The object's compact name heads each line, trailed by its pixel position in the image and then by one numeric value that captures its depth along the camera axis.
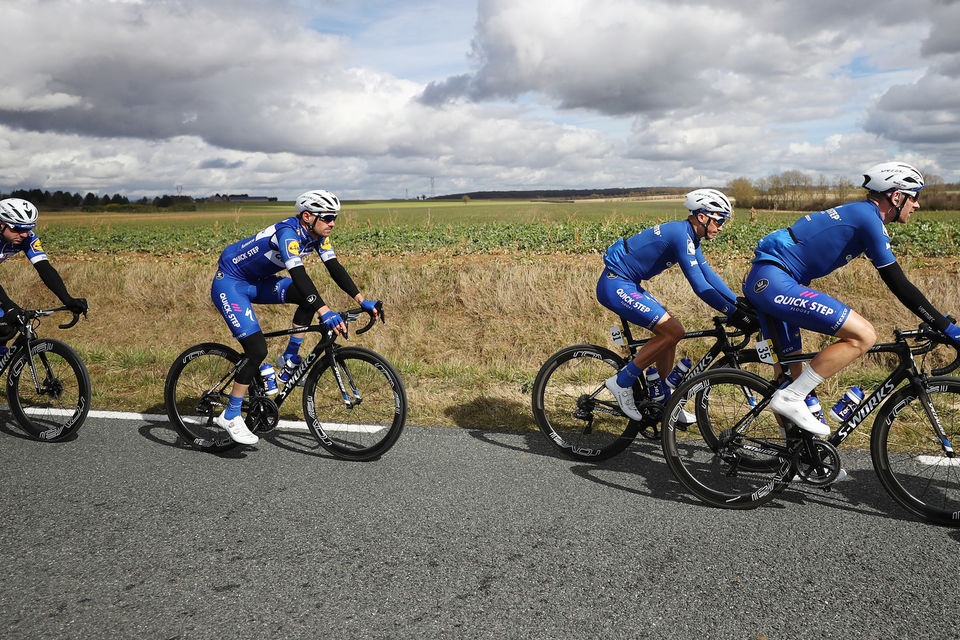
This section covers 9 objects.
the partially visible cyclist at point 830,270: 3.98
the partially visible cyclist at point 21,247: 5.71
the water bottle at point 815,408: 4.31
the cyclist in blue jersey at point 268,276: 5.06
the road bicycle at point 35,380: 5.66
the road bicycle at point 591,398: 4.98
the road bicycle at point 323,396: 5.06
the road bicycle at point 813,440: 3.93
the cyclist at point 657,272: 4.83
